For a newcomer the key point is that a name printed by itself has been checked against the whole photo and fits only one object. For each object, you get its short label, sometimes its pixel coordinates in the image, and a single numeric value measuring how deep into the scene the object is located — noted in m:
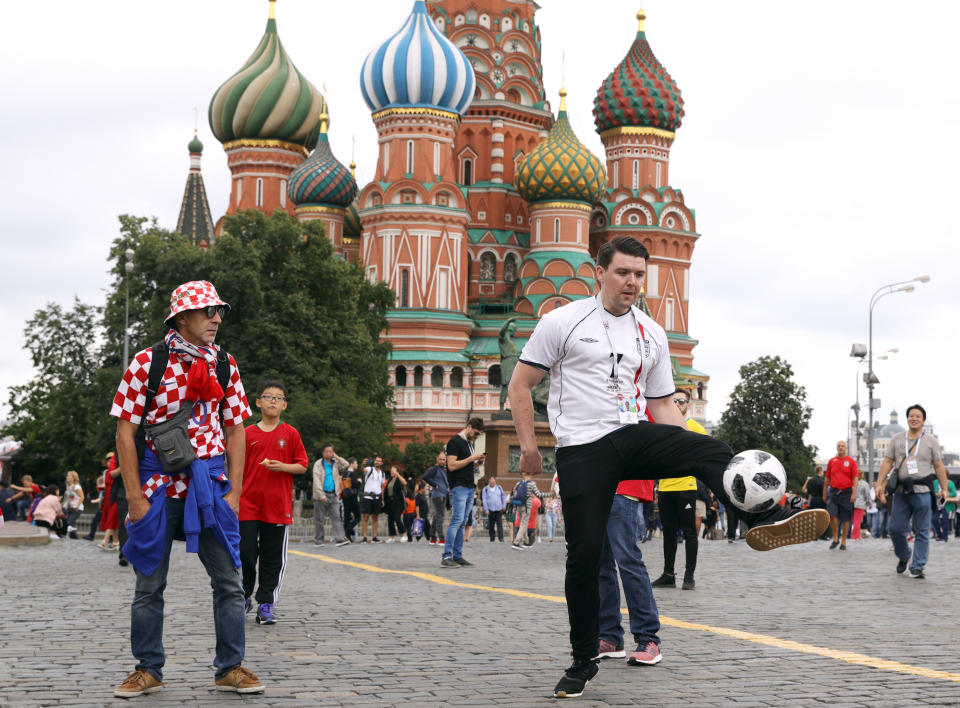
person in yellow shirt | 11.80
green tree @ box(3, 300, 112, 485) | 45.81
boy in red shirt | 9.09
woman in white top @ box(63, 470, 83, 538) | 25.11
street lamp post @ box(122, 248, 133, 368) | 37.34
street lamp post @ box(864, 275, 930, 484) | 43.38
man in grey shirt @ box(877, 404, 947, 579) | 13.40
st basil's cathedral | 62.69
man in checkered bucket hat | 6.04
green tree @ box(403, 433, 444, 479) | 55.66
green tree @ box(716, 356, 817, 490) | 70.38
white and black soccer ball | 5.59
